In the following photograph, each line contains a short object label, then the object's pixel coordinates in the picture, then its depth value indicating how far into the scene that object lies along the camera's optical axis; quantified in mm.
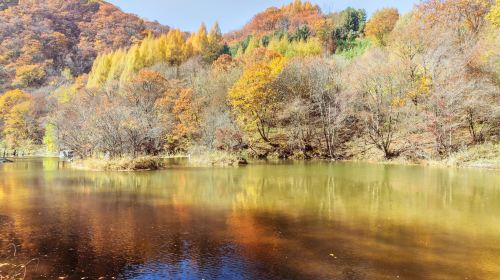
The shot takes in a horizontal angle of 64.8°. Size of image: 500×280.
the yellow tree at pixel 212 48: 78906
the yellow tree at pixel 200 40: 81625
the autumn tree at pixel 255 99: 43500
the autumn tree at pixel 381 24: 63769
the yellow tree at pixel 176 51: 76062
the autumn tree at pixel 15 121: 60625
